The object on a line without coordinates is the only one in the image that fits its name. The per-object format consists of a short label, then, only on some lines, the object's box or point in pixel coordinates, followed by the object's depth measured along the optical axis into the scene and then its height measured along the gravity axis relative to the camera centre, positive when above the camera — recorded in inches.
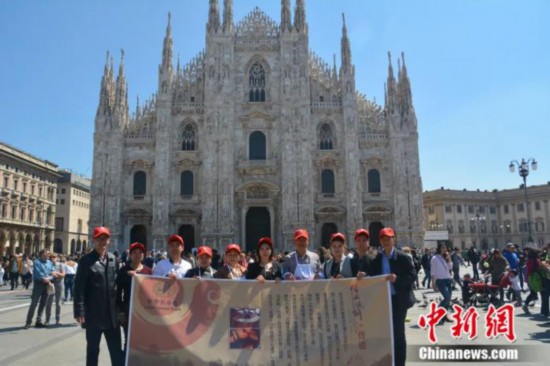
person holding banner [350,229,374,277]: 225.6 -9.9
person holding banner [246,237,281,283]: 227.3 -13.9
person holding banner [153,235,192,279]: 237.8 -12.0
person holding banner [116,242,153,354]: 218.4 -19.0
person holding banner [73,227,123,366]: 210.8 -29.4
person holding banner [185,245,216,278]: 237.9 -12.1
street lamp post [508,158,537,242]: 874.1 +130.0
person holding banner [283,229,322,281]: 237.3 -13.0
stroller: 482.6 -63.3
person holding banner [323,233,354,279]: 230.1 -11.8
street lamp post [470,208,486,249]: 2524.6 +72.2
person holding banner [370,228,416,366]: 218.4 -21.2
